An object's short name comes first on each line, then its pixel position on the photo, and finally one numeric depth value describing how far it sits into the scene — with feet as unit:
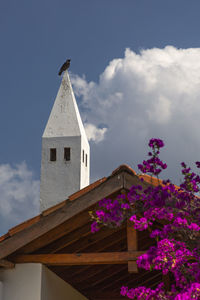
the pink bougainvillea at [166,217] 28.11
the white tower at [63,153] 100.63
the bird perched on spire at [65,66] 113.18
